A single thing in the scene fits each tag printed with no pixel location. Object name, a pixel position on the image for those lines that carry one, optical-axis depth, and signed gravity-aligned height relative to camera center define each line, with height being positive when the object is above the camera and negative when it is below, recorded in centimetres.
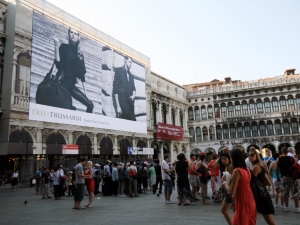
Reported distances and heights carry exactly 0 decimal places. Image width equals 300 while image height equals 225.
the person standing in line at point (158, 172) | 1356 -73
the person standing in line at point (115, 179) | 1320 -94
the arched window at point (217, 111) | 4520 +697
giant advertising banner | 2289 +723
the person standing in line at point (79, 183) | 924 -76
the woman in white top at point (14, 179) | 1770 -108
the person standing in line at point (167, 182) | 1001 -88
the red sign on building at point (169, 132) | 3662 +330
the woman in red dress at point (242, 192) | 407 -55
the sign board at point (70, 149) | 2380 +93
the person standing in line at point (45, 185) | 1320 -111
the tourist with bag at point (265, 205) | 441 -79
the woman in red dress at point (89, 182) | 953 -75
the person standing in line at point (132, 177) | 1240 -84
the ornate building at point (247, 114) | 4156 +614
